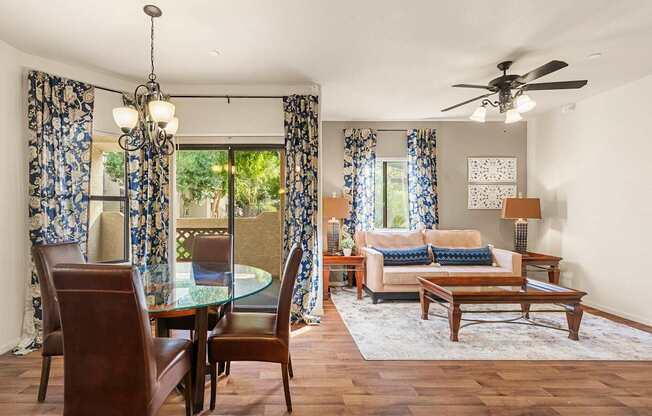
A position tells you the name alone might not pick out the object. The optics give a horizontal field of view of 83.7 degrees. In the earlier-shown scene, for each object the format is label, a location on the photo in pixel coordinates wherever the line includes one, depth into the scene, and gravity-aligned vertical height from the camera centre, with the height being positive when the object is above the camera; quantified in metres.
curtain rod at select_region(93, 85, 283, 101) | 4.27 +1.27
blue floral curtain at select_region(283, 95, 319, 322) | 4.17 +0.27
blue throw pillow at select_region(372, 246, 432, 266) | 5.00 -0.71
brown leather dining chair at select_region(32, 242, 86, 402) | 2.33 -0.70
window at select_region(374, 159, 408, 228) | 6.02 +0.16
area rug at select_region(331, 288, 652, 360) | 3.12 -1.28
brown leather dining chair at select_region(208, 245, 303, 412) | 2.25 -0.85
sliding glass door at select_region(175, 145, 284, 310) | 4.43 +0.10
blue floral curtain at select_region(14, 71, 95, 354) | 3.31 +0.37
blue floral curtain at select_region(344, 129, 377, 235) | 5.79 +0.46
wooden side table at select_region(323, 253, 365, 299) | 5.00 -0.82
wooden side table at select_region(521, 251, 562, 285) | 4.92 -0.79
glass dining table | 2.04 -0.55
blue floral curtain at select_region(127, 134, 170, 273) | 4.02 -0.01
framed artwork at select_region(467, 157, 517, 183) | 5.89 +0.58
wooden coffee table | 3.35 -0.86
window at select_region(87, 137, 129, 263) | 3.94 -0.02
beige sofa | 4.69 -0.87
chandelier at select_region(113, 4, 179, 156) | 2.37 +0.60
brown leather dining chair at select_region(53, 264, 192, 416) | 1.53 -0.60
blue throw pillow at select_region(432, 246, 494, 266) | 5.07 -0.73
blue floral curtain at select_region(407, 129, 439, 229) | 5.80 +0.44
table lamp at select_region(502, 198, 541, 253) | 5.28 -0.10
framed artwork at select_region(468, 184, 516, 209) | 5.90 +0.16
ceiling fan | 3.09 +1.04
